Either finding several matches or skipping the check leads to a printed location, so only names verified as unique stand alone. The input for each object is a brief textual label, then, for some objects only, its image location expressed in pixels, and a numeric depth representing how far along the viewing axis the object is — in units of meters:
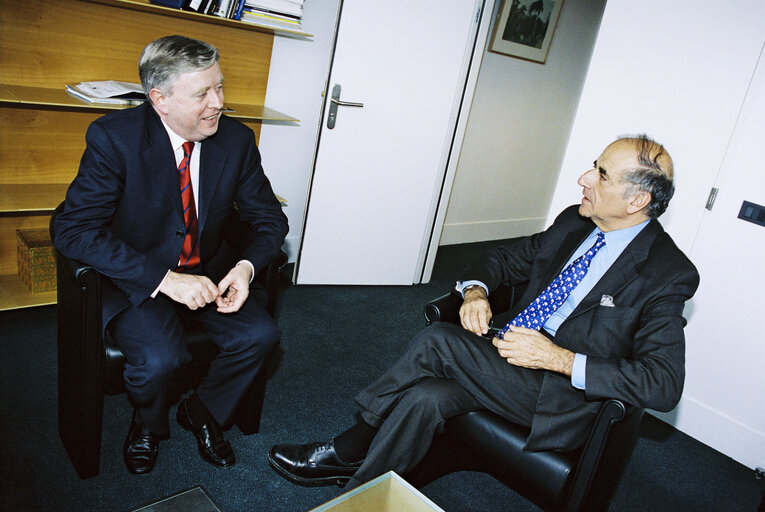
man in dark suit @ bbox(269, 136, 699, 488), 1.68
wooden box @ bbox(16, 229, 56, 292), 2.57
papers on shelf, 2.38
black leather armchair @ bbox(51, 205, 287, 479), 1.65
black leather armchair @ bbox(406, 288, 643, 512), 1.58
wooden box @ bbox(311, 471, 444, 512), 1.36
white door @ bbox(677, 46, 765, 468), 2.40
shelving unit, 2.40
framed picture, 4.14
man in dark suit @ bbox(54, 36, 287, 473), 1.75
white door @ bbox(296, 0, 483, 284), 3.12
